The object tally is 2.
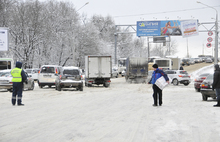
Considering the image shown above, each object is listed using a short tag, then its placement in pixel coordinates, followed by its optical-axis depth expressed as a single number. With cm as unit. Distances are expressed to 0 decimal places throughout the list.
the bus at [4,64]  3766
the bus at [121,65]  6856
